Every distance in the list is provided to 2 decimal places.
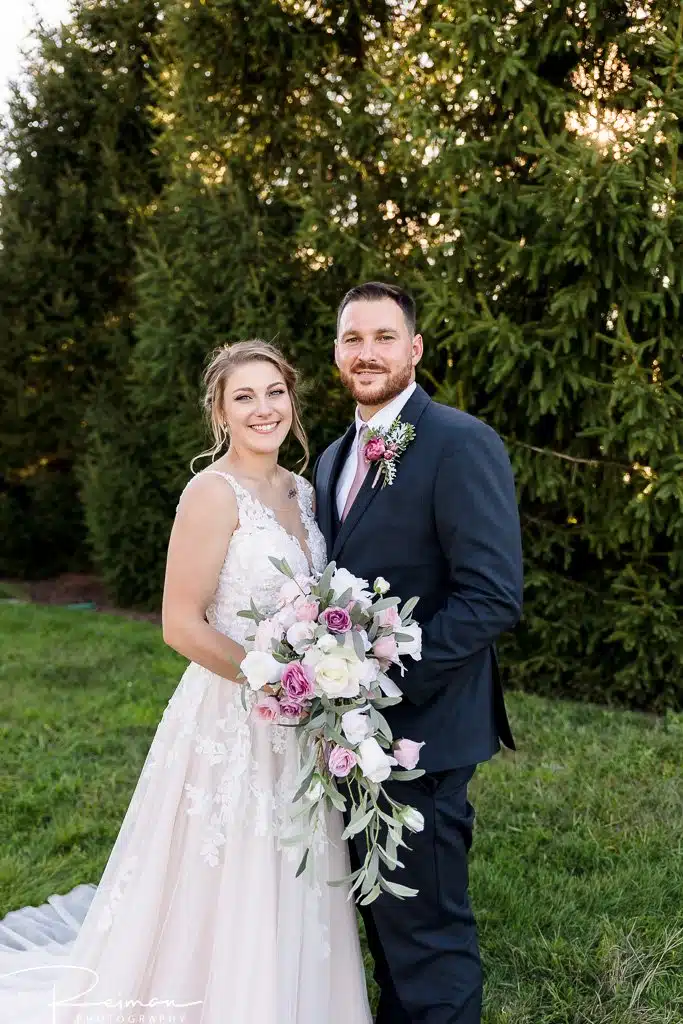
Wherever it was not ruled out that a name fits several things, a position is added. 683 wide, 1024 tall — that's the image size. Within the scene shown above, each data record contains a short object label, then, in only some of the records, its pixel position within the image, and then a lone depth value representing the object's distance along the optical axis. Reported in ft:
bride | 9.08
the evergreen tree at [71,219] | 35.27
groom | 8.55
